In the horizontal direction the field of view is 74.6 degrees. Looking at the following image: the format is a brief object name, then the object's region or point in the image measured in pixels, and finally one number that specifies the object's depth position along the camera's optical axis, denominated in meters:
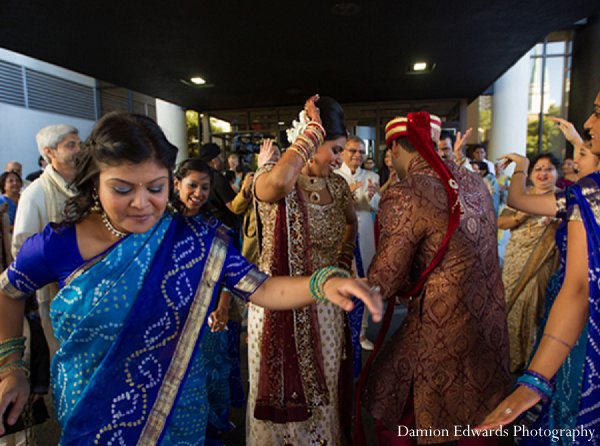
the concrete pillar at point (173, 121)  8.82
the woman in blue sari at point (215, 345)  1.78
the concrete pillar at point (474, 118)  10.23
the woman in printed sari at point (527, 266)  2.81
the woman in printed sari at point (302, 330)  1.64
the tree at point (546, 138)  10.48
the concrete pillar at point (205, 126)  9.75
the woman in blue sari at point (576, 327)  1.04
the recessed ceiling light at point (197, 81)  6.59
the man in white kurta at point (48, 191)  2.17
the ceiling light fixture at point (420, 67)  6.05
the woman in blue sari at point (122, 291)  1.03
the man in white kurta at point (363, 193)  3.48
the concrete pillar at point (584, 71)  5.50
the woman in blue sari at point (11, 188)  3.90
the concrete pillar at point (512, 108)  7.85
